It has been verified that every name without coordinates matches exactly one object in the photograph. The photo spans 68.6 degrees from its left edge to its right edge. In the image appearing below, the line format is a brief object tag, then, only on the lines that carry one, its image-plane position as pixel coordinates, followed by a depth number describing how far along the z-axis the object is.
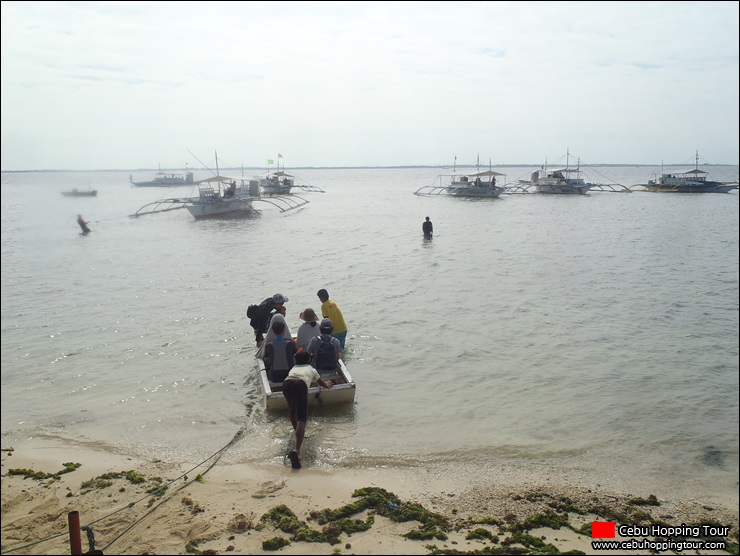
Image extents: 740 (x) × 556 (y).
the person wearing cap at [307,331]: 9.98
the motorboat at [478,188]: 68.56
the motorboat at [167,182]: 127.81
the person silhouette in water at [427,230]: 34.74
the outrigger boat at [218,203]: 48.59
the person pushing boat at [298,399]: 7.79
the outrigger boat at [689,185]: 75.69
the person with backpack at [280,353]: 9.45
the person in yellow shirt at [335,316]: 11.62
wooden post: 4.87
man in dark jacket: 11.91
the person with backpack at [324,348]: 9.70
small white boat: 9.49
